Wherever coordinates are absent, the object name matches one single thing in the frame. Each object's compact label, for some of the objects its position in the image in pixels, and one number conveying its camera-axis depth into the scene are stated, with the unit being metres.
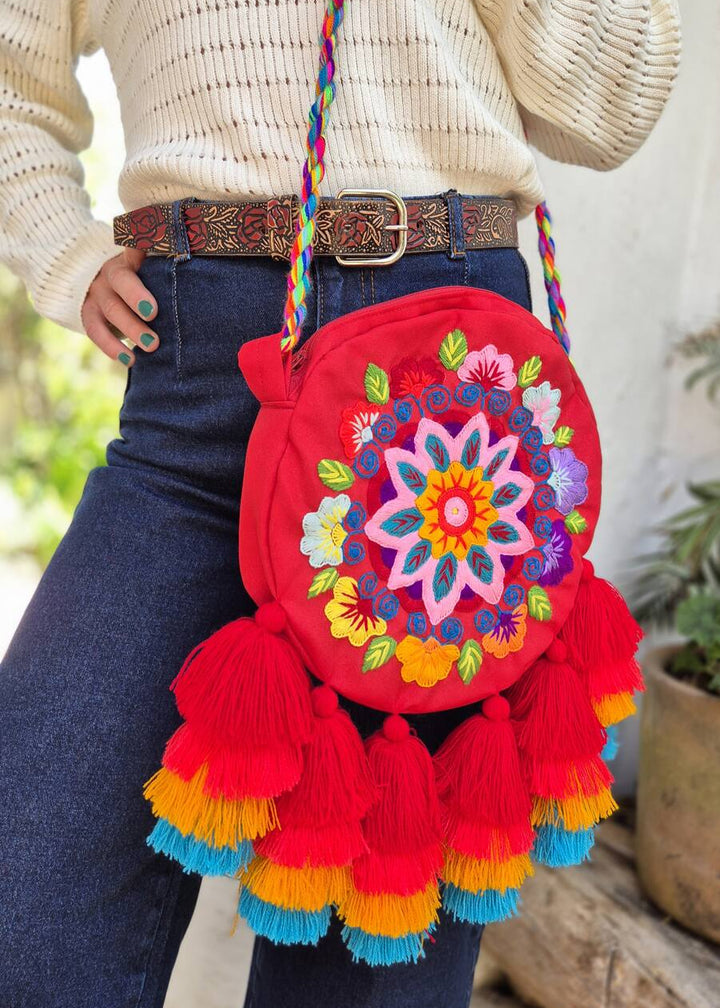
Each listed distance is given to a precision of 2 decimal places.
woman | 0.77
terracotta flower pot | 1.41
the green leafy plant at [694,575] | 1.46
